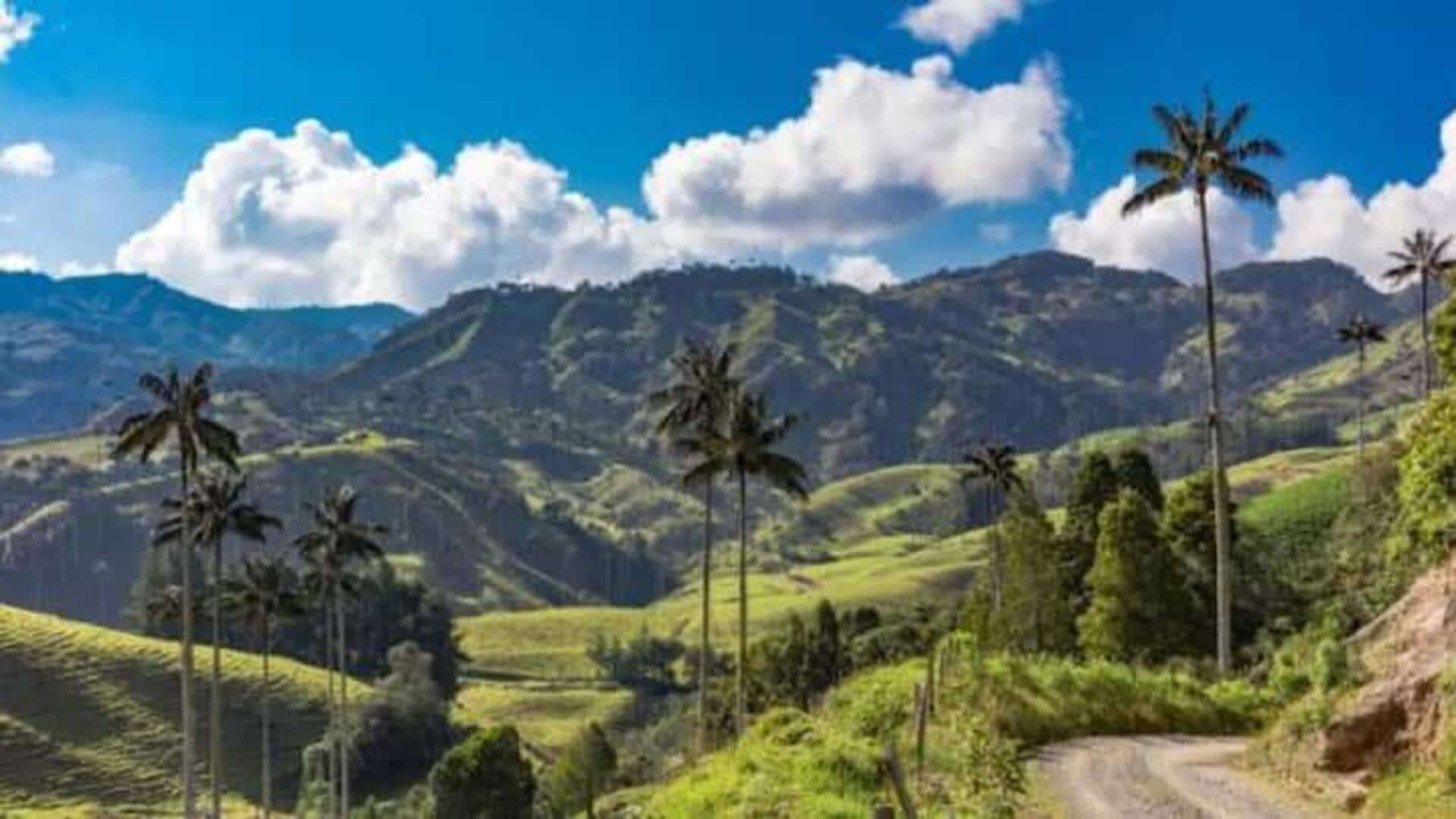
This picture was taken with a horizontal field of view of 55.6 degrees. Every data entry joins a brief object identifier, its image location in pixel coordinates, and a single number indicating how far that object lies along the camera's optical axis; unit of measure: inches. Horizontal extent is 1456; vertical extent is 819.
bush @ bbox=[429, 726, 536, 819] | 4758.9
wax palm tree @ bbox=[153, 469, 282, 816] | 3169.3
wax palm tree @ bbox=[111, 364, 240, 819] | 2659.9
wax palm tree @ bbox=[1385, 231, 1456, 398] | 3809.1
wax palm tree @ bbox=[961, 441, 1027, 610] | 4261.8
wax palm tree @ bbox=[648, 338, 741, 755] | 3134.8
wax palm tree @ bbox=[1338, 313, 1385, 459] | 4862.2
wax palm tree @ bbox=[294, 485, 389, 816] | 3858.3
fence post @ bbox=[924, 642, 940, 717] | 1347.9
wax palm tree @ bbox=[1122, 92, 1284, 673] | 2059.5
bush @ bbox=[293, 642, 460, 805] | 6781.5
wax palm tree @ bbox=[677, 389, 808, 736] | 3004.4
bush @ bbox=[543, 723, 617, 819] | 5625.0
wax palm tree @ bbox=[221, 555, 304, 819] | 3853.3
